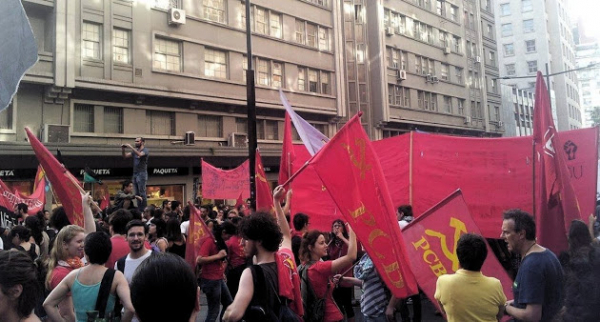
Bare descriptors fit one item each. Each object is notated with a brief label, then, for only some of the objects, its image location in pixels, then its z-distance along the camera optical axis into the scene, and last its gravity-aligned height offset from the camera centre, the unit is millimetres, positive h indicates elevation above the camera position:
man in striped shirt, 5445 -1134
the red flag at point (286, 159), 8484 +615
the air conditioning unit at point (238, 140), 25938 +2956
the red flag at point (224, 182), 15406 +458
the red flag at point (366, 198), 4637 -53
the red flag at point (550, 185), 5047 +8
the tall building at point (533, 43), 67562 +19674
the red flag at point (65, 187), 6379 +205
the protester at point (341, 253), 6738 -861
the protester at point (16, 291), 2607 -459
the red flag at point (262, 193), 7080 +41
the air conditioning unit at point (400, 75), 36625 +8497
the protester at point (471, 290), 3580 -733
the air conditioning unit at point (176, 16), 23344 +8514
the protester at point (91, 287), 3844 -659
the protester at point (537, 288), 3707 -757
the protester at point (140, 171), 12177 +707
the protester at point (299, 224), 6922 -413
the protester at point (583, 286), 3207 -664
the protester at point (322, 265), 4453 -642
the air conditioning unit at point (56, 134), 19312 +2693
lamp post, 11859 +1917
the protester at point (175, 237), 7219 -550
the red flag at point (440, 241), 4895 -513
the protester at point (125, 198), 9570 +52
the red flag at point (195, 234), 6961 -510
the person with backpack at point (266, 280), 3215 -571
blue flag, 3896 +1253
